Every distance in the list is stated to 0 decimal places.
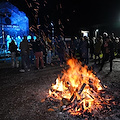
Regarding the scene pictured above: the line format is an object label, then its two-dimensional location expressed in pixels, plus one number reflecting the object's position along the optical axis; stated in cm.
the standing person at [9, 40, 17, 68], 1037
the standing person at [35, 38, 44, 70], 957
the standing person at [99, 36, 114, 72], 856
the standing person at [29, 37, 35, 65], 973
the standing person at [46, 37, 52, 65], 1157
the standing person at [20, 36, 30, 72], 925
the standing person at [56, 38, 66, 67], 1091
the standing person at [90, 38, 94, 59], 1404
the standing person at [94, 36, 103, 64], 1134
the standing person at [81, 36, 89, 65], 1070
